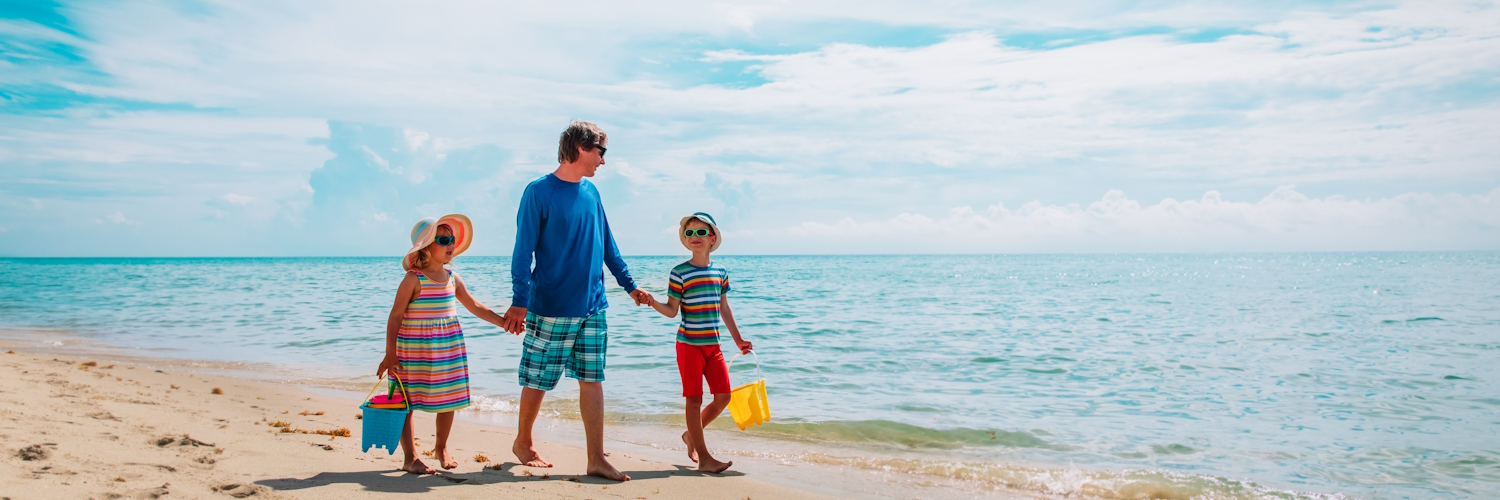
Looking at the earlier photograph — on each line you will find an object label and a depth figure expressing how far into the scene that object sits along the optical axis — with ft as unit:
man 13.82
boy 15.56
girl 13.67
